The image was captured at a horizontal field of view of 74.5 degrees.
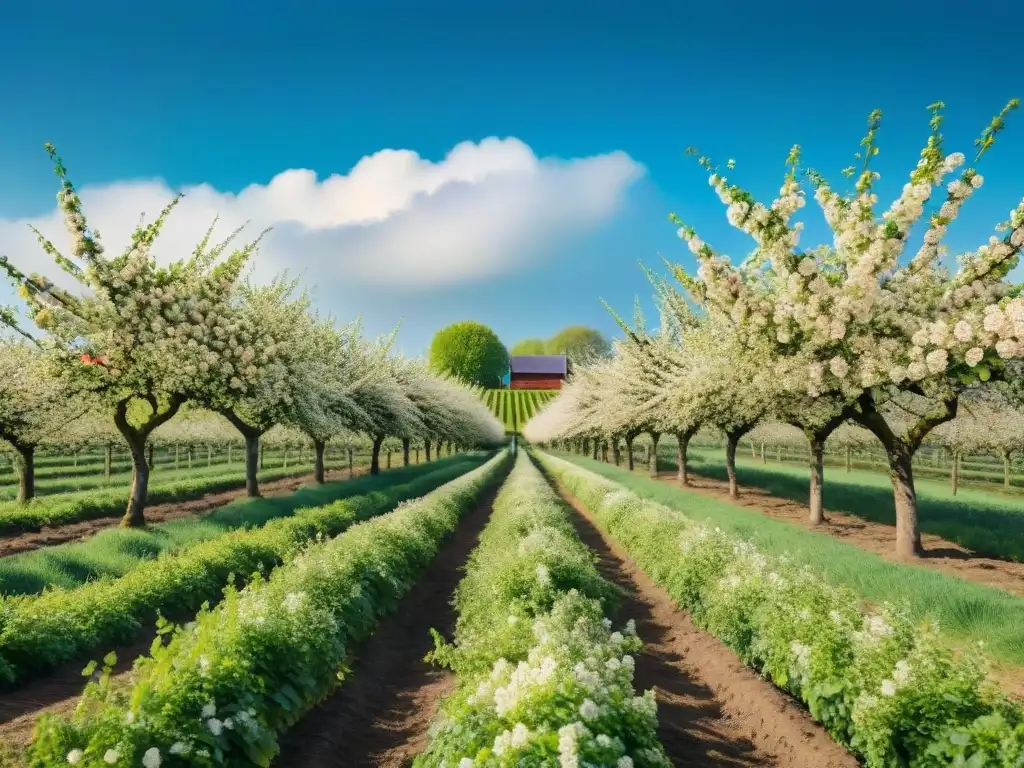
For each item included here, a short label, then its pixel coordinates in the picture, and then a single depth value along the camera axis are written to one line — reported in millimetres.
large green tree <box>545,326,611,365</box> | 183800
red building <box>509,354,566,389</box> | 183625
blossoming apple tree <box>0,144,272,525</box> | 19578
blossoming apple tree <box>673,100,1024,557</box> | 13516
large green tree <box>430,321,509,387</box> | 178750
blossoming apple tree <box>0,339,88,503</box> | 25250
